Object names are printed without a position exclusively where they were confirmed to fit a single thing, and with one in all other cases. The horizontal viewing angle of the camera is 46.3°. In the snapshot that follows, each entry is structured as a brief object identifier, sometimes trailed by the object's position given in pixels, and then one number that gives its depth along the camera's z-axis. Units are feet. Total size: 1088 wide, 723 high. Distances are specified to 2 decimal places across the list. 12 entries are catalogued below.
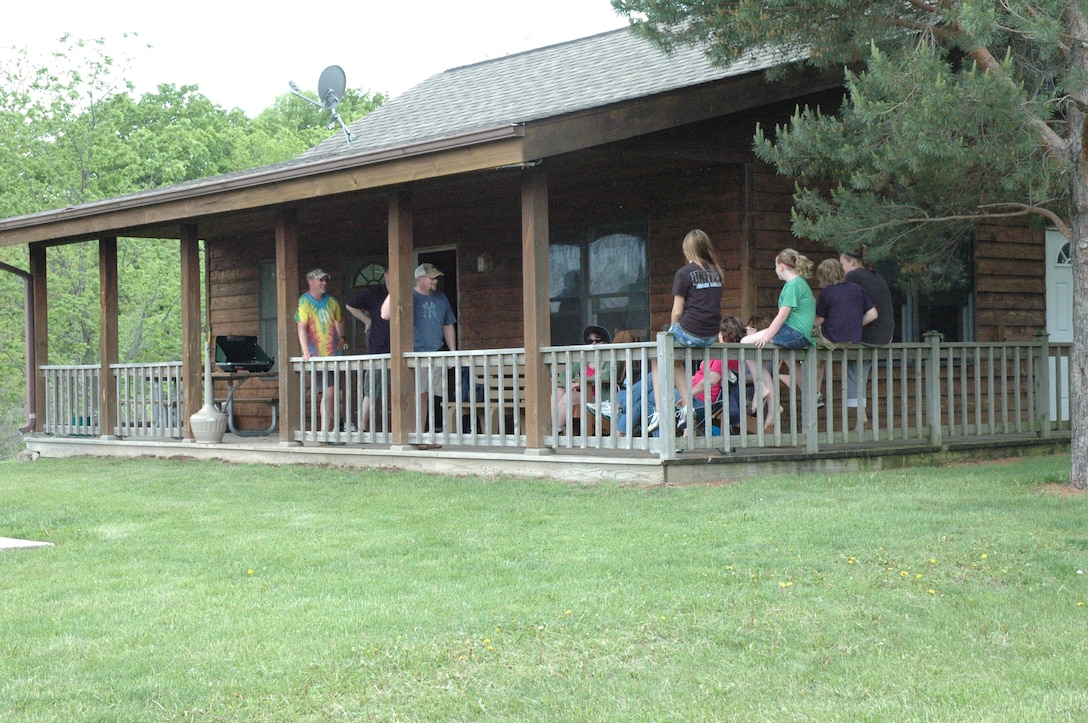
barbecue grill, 44.60
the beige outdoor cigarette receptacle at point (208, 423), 41.96
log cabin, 31.32
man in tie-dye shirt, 39.14
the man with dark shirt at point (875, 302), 32.63
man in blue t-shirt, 36.73
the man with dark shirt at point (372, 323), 36.87
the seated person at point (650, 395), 29.45
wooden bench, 33.60
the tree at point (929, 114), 25.16
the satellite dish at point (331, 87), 55.57
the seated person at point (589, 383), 30.71
